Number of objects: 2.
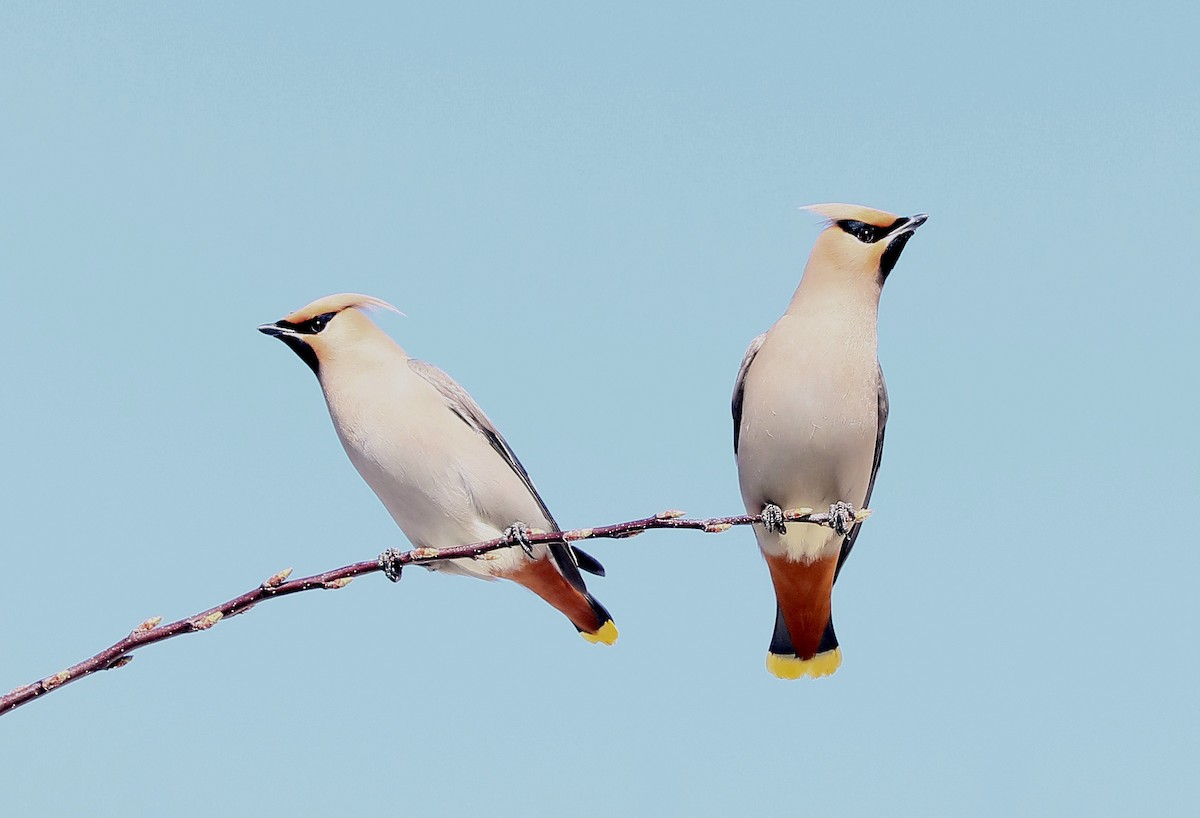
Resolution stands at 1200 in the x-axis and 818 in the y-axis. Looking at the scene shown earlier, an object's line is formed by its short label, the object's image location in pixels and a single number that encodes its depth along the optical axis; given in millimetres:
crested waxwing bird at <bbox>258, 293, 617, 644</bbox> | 9320
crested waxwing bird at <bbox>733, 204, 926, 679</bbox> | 9102
